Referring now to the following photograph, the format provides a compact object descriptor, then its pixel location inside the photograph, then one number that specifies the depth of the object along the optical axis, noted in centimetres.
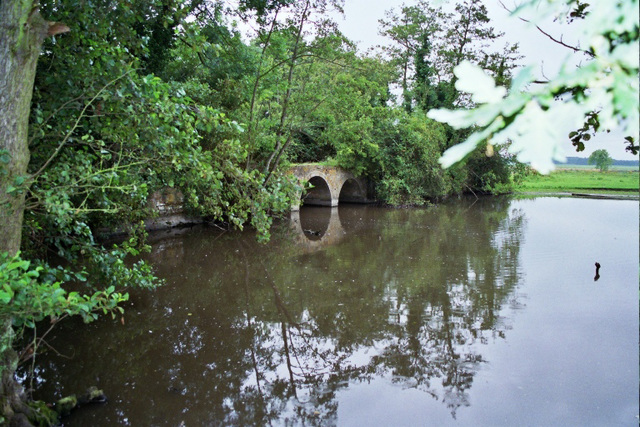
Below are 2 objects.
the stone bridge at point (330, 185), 1995
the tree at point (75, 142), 323
